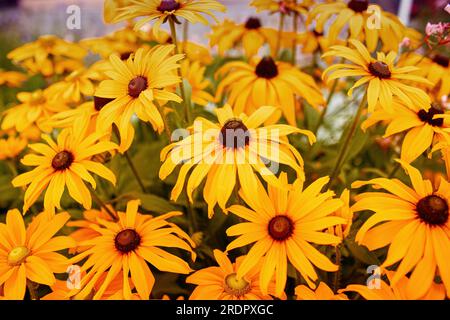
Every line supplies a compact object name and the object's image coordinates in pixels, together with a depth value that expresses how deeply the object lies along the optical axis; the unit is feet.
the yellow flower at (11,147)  1.34
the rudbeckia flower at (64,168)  0.93
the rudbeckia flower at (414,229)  0.78
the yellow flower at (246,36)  1.43
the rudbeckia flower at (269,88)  1.21
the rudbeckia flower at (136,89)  0.91
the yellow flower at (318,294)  0.84
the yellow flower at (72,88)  1.27
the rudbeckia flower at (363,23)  1.19
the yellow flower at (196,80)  1.31
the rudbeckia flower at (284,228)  0.84
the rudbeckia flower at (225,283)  0.90
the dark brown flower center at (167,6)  1.03
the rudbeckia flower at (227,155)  0.85
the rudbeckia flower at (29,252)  0.88
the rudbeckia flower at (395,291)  0.79
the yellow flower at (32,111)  1.31
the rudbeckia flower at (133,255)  0.88
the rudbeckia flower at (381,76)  0.93
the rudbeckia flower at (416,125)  0.96
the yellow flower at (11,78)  1.65
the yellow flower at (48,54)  1.48
